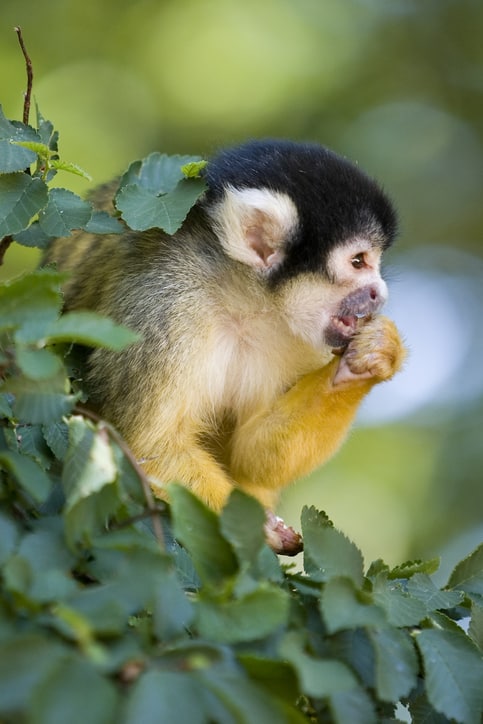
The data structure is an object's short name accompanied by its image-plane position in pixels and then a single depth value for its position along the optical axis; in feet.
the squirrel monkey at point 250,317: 6.31
